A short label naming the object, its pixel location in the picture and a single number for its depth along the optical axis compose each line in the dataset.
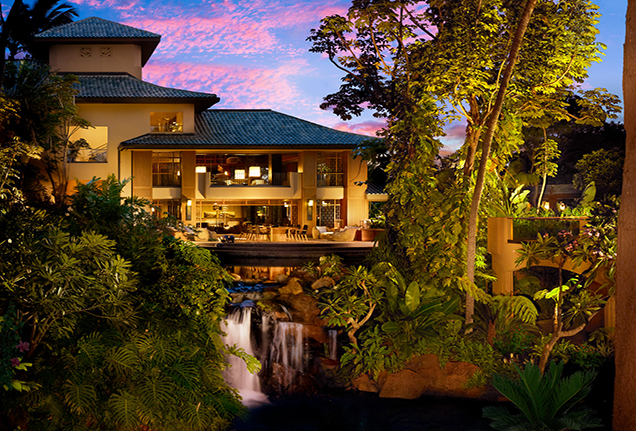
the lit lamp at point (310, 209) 27.80
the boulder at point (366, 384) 11.33
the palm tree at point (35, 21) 33.28
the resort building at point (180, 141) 26.88
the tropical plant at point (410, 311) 11.03
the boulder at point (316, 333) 12.78
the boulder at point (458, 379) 11.01
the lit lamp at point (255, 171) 28.53
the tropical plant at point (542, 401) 7.20
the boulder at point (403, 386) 11.03
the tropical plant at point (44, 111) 22.14
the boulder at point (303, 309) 13.09
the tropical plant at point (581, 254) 9.36
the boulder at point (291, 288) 14.05
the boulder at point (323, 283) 14.48
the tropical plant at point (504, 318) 11.24
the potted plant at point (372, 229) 23.70
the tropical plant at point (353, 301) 11.12
